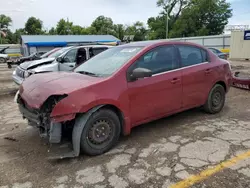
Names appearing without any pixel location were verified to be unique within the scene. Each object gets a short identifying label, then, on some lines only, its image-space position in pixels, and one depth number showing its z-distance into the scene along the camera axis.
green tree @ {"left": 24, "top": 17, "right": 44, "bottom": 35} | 64.94
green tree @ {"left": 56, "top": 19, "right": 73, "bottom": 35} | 61.47
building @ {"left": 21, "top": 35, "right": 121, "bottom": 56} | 30.94
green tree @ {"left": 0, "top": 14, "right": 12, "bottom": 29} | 71.00
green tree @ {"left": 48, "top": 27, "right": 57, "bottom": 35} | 65.29
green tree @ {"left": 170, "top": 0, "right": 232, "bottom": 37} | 51.41
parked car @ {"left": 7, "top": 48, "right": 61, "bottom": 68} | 12.67
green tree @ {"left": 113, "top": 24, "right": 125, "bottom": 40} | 70.93
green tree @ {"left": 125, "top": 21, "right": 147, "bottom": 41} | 71.43
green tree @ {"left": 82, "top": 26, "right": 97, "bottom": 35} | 65.44
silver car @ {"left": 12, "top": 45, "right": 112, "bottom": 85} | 7.87
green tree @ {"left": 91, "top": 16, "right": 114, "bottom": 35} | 67.50
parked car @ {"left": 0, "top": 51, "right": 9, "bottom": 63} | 28.17
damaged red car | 3.22
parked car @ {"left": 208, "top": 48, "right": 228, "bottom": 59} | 13.16
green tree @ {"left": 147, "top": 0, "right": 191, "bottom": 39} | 58.41
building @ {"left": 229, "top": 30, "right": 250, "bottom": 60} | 21.32
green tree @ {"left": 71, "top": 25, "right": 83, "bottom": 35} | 64.38
